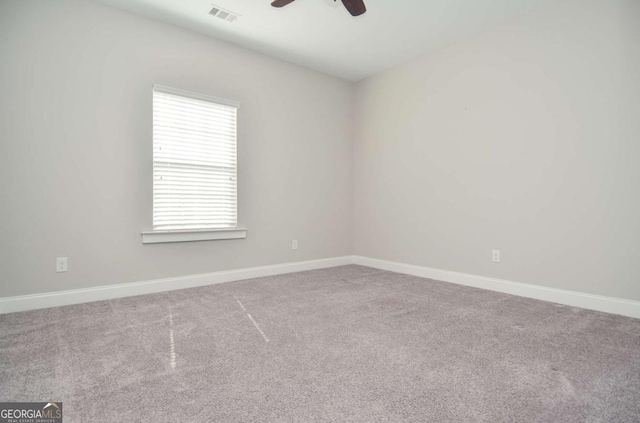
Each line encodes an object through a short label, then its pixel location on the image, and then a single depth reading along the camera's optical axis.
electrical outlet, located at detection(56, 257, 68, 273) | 2.78
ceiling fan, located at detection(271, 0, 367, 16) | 2.48
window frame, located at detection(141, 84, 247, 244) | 3.22
